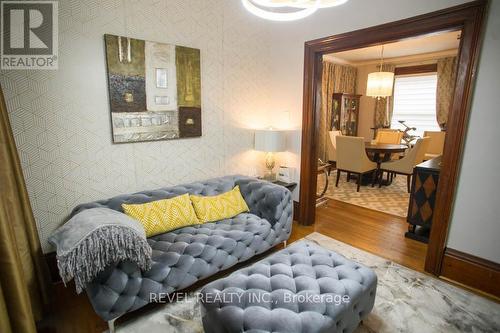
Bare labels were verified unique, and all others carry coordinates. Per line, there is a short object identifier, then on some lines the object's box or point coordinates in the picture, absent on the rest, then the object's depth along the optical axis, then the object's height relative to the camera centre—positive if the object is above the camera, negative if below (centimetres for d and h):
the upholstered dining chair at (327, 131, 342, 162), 557 -59
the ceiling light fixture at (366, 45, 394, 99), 456 +61
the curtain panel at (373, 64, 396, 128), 647 +20
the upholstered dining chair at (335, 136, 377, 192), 440 -67
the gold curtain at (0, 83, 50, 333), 104 -72
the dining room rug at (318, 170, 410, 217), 387 -128
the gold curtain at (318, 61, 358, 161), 608 +73
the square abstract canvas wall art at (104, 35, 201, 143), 218 +21
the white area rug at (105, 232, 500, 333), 169 -134
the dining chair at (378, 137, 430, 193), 441 -73
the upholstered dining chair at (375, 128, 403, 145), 566 -38
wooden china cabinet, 624 +14
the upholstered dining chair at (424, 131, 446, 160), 553 -49
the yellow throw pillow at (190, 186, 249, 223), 241 -87
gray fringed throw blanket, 142 -75
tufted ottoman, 127 -97
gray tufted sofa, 156 -99
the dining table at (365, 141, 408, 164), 450 -54
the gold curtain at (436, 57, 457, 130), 552 +74
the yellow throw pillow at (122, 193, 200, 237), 208 -83
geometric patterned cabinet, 276 -85
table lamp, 308 -29
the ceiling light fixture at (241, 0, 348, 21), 136 +61
